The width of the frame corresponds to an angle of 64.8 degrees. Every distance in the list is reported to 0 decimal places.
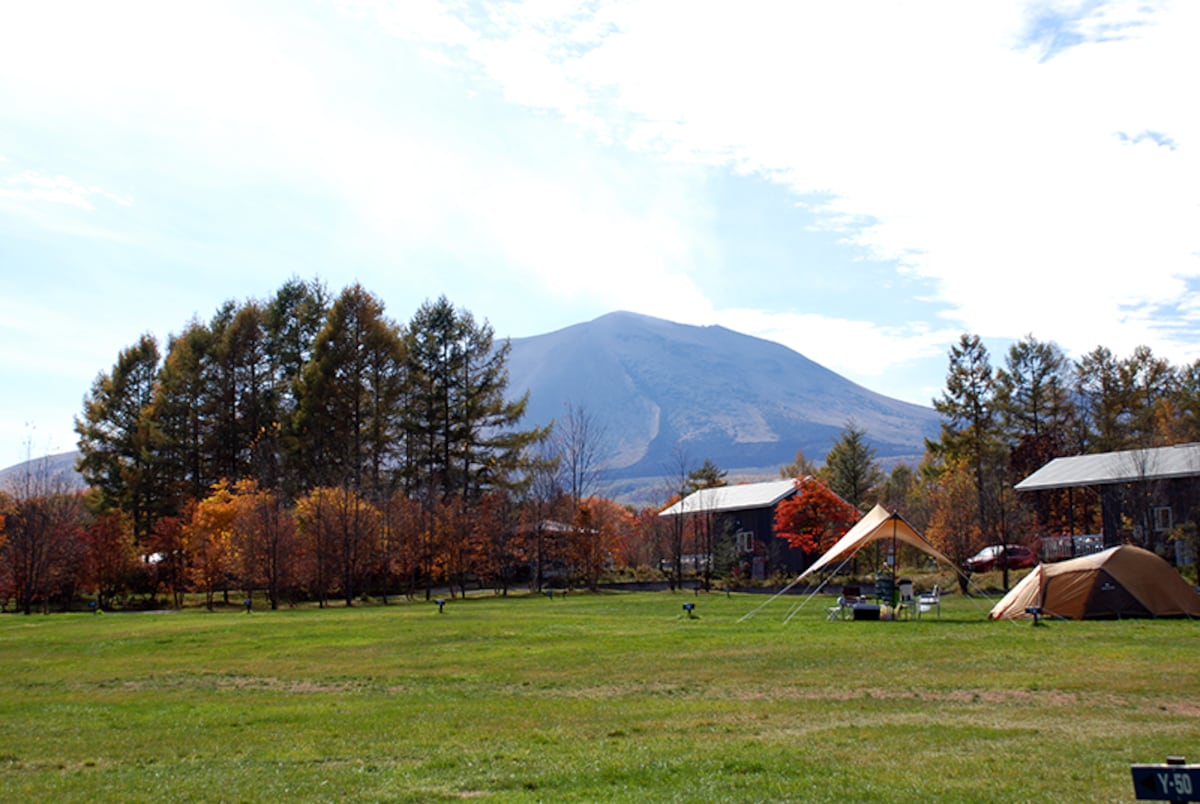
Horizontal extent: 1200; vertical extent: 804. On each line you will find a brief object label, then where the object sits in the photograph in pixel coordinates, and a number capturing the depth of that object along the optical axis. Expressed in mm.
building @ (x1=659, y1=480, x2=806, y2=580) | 66375
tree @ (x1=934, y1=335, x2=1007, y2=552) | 65125
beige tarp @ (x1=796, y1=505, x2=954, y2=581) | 29844
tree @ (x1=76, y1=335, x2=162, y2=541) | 64250
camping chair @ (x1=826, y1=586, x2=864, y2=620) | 29281
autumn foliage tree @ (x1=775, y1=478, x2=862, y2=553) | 53938
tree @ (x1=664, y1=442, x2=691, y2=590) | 56156
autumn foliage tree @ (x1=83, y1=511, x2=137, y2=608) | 53000
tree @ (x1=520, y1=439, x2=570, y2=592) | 58000
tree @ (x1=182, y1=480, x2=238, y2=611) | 49719
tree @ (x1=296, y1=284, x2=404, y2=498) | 63031
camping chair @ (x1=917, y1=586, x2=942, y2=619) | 28384
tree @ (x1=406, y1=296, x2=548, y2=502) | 65562
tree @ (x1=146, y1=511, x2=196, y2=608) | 54000
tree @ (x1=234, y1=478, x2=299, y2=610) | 45878
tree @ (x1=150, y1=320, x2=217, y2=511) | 64812
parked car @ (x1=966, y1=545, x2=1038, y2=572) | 51500
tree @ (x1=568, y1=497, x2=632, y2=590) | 57906
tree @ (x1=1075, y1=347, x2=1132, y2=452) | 64375
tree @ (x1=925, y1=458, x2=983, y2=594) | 49438
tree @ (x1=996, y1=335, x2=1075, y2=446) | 66938
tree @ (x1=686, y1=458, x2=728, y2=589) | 56938
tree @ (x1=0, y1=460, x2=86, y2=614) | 47594
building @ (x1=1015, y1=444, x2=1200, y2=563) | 45219
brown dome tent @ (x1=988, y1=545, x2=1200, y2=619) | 26156
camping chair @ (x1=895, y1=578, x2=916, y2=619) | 28672
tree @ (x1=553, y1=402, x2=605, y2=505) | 61500
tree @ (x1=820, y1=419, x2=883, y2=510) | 64688
